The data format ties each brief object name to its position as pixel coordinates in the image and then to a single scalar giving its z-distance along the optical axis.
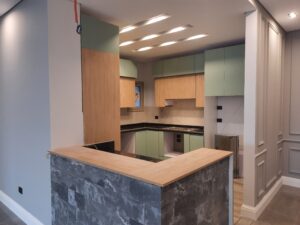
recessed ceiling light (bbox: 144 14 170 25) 2.74
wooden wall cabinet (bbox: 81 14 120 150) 2.55
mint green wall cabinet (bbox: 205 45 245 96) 3.81
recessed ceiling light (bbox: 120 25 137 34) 3.12
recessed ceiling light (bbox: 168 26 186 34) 3.20
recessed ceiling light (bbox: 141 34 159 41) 3.51
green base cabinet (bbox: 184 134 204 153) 4.39
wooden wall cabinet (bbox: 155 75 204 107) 4.51
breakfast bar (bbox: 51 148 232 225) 1.37
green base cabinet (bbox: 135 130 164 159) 4.96
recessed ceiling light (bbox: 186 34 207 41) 3.54
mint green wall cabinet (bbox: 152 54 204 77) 4.45
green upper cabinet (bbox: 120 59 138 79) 4.66
